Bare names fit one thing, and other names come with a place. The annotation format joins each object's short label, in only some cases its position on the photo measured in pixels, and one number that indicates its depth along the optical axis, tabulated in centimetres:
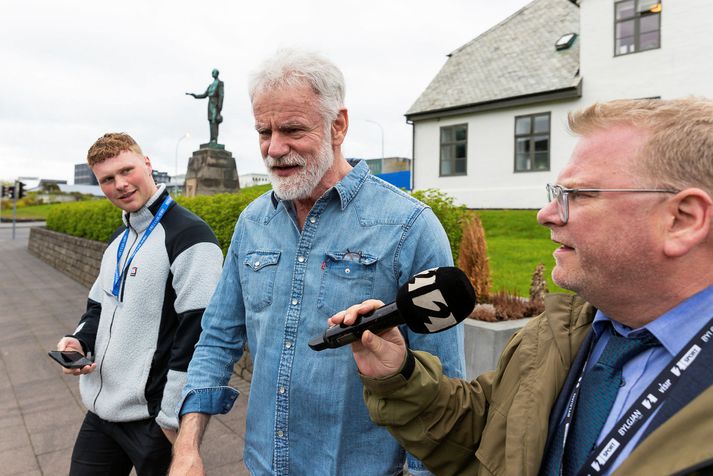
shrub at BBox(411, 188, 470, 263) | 607
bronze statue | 2058
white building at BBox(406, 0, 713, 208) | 1723
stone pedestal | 1941
